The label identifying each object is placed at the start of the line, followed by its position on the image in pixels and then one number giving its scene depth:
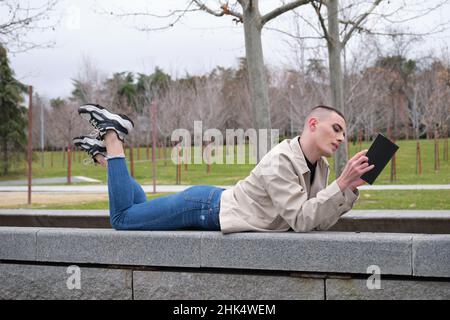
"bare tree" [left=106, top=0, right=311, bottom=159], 8.34
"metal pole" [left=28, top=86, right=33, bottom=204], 10.41
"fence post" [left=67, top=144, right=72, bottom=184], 16.72
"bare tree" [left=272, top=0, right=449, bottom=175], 10.21
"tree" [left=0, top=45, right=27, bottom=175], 25.44
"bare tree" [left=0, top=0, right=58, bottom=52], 9.21
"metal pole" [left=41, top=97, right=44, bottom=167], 35.25
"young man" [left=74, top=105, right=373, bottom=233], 3.05
